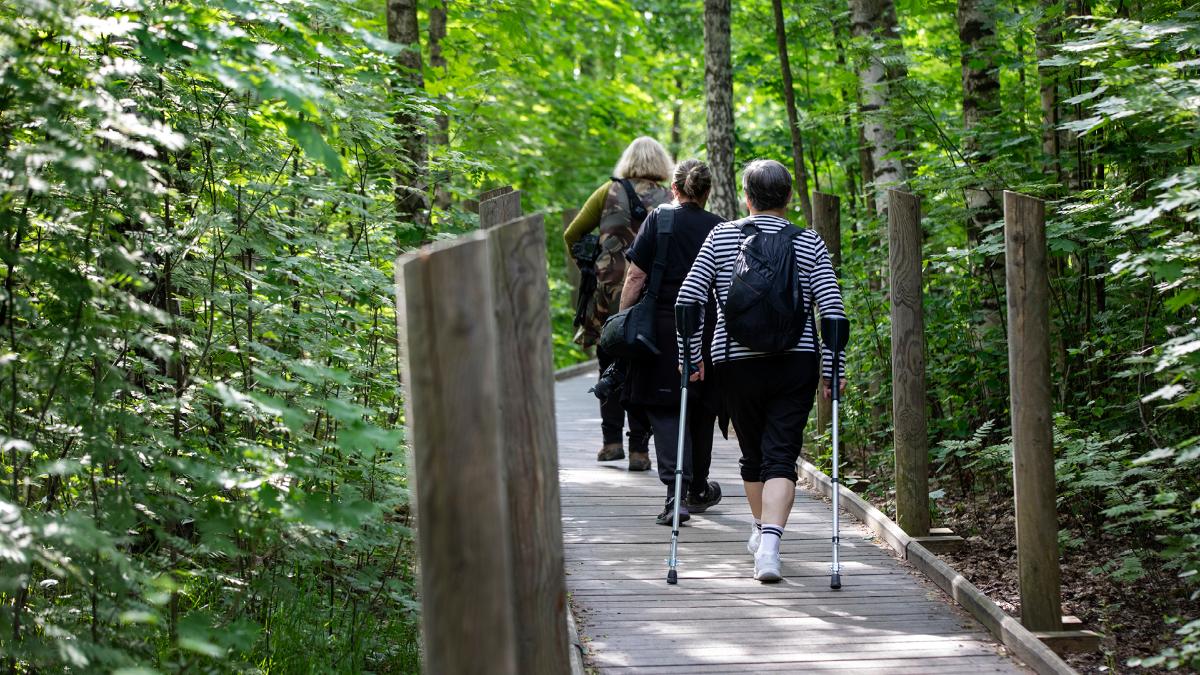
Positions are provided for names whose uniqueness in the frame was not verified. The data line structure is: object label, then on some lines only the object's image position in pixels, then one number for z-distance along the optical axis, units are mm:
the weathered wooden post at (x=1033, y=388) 9484
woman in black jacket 13578
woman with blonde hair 15477
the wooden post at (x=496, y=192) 14016
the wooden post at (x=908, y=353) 12578
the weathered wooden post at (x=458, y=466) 5293
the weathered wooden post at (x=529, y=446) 6680
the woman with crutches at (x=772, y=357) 11453
